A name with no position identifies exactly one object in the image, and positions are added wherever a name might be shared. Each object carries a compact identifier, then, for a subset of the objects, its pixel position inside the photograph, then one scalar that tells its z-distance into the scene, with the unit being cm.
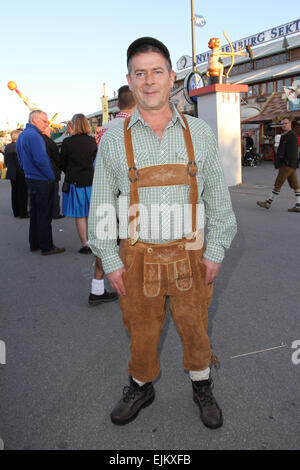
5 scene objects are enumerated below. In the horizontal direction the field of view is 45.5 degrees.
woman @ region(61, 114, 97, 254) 489
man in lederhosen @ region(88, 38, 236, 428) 181
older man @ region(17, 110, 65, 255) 517
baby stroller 2102
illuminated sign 2723
